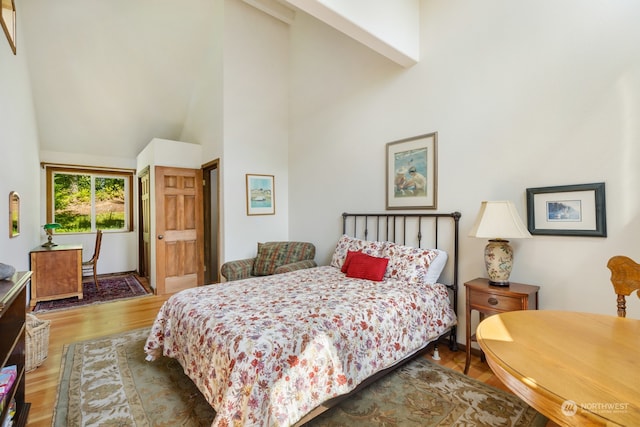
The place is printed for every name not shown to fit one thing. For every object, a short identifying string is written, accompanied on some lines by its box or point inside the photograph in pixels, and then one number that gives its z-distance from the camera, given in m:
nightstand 2.00
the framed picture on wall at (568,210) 1.93
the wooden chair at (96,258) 4.57
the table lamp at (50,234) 4.31
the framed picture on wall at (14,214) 2.91
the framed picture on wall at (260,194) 4.23
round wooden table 0.69
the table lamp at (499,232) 2.06
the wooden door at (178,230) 4.36
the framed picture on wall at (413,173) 2.83
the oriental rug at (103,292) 3.91
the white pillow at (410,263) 2.51
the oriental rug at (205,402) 1.72
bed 1.39
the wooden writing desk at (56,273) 3.94
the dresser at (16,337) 1.39
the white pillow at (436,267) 2.52
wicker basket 2.24
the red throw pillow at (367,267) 2.62
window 5.44
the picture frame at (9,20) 2.55
